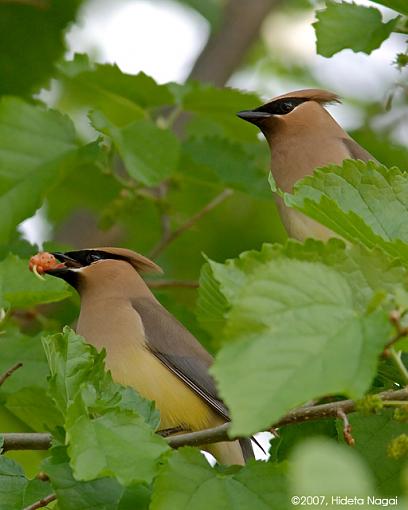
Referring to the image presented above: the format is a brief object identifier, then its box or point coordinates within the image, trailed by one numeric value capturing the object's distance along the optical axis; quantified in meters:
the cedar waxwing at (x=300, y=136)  7.91
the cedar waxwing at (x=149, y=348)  7.01
